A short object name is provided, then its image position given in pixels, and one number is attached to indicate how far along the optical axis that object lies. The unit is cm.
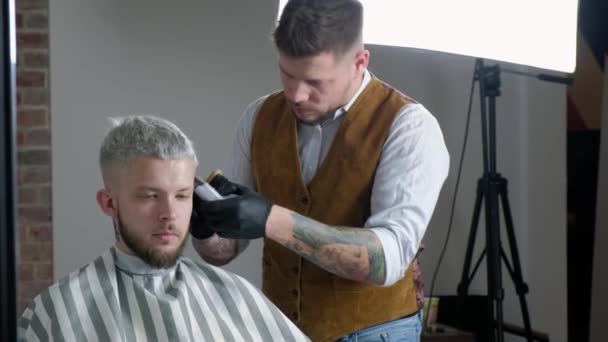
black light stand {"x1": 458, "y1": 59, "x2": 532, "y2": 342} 327
